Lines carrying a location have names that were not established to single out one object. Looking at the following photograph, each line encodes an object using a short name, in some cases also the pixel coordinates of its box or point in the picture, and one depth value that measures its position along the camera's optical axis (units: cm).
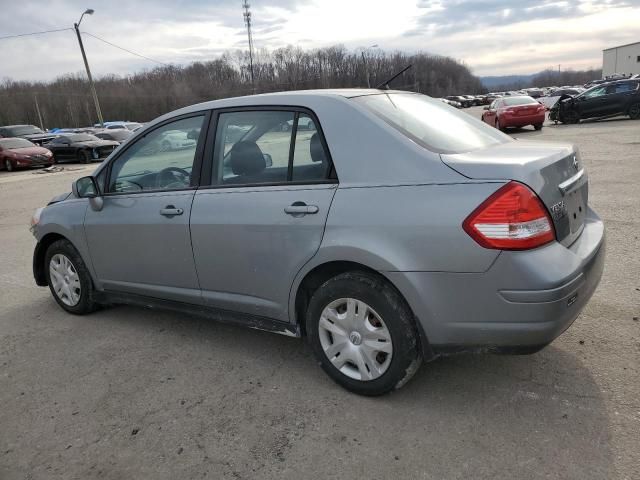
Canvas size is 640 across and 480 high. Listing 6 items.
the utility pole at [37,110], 6940
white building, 9662
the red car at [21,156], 2236
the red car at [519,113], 2023
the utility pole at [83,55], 3301
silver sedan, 250
